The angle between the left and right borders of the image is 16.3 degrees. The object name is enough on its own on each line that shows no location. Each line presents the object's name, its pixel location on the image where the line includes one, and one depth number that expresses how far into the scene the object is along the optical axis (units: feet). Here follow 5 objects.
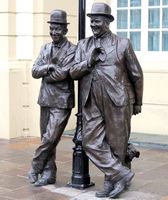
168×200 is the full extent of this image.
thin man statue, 23.76
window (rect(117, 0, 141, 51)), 39.04
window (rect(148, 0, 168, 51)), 37.96
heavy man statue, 22.35
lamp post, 23.99
